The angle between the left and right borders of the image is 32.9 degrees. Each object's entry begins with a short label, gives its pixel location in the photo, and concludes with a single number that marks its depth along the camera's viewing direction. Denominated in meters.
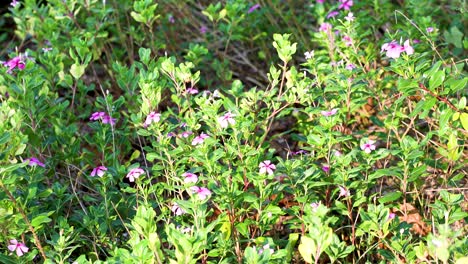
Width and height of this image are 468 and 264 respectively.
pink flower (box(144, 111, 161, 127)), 2.84
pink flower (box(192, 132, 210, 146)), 2.79
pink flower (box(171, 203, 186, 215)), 2.79
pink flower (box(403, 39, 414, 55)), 2.87
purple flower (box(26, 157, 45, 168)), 2.87
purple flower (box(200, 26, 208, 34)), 4.45
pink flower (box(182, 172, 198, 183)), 2.69
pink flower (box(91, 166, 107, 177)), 2.91
